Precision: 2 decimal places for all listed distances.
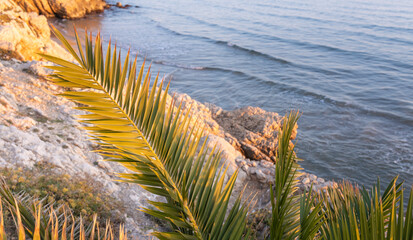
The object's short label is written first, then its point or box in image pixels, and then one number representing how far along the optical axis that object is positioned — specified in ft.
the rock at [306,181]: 19.12
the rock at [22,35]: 22.40
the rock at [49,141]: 12.57
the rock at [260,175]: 18.83
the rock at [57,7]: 72.45
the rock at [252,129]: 23.92
